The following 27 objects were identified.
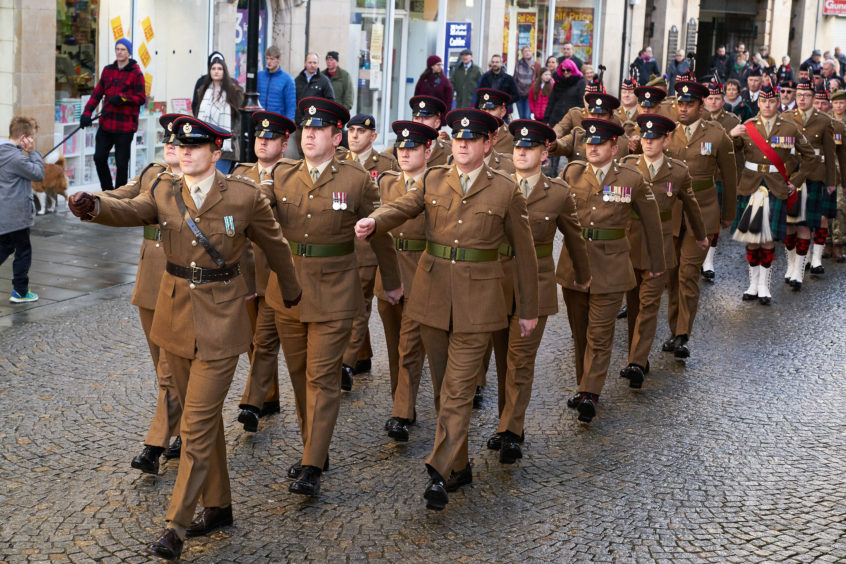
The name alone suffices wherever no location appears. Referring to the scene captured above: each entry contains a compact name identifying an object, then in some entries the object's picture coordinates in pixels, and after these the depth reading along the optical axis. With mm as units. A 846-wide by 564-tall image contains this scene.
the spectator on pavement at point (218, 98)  14469
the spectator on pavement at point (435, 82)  20766
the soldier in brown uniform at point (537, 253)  7551
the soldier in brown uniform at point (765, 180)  12883
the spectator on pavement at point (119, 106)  14906
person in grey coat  10492
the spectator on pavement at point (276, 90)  16797
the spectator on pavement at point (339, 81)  19031
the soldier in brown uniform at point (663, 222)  9578
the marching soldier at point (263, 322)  7695
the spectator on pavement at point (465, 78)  22797
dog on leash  14531
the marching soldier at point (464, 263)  6785
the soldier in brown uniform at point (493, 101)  10844
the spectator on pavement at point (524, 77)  24703
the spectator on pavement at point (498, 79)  21484
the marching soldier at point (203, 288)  5961
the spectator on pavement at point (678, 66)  30297
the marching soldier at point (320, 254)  6816
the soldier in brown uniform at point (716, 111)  12867
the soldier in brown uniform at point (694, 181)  10672
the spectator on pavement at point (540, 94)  23781
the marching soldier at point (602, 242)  8594
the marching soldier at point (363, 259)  8812
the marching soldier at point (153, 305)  6812
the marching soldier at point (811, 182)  13734
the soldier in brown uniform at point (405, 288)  7871
